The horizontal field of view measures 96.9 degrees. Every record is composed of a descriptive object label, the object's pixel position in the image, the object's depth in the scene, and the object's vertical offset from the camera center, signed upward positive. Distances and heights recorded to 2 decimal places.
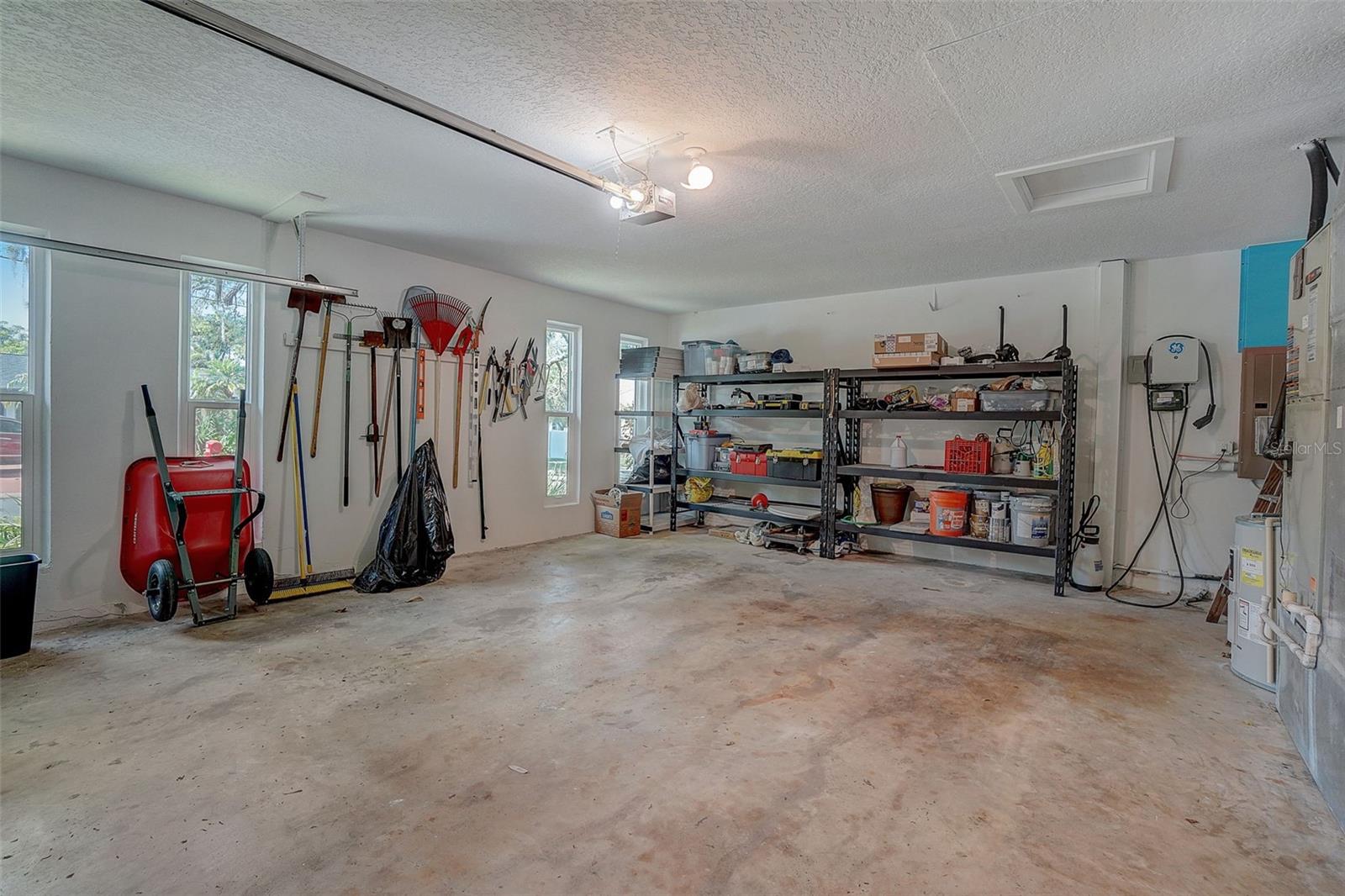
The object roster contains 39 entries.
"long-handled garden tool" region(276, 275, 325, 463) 4.34 +0.73
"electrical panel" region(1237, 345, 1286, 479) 3.94 +0.33
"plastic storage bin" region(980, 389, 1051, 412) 4.85 +0.34
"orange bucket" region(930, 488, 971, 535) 5.12 -0.62
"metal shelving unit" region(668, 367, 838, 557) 5.78 -0.21
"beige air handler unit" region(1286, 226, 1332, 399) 2.25 +0.50
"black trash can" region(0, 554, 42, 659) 3.00 -0.88
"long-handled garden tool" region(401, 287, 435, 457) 4.99 +0.54
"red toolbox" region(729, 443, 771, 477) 6.46 -0.24
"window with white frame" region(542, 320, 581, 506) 6.38 +0.25
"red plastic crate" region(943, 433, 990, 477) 5.11 -0.13
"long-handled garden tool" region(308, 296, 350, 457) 4.46 +0.54
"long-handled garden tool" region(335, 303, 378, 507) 4.65 +0.06
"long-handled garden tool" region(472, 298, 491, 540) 5.48 +0.69
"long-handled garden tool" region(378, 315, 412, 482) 4.86 +0.75
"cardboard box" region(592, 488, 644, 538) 6.54 -0.88
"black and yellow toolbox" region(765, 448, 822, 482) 6.03 -0.26
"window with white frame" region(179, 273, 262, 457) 3.97 +0.51
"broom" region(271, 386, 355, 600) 4.27 -0.87
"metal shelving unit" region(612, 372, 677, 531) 6.84 +0.25
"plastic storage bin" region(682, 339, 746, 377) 6.67 +0.92
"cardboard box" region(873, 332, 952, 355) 5.19 +0.85
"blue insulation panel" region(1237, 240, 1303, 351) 4.21 +1.06
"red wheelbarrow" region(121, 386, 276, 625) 3.50 -0.62
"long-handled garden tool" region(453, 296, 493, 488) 5.37 +0.76
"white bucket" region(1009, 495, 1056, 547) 4.79 -0.64
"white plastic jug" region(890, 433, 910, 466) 5.81 -0.13
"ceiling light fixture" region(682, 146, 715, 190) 3.02 +1.34
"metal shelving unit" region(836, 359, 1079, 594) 4.69 -0.12
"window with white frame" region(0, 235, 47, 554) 3.37 +0.21
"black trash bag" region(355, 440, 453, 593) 4.45 -0.79
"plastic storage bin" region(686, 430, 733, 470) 6.81 -0.12
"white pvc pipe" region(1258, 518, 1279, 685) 2.82 -0.63
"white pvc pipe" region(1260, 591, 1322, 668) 2.17 -0.68
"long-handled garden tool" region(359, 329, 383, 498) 4.74 +0.42
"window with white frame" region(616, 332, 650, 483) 7.22 +0.37
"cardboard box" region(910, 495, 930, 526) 5.67 -0.68
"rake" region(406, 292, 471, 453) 5.01 +1.02
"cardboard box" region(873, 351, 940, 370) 5.19 +0.71
